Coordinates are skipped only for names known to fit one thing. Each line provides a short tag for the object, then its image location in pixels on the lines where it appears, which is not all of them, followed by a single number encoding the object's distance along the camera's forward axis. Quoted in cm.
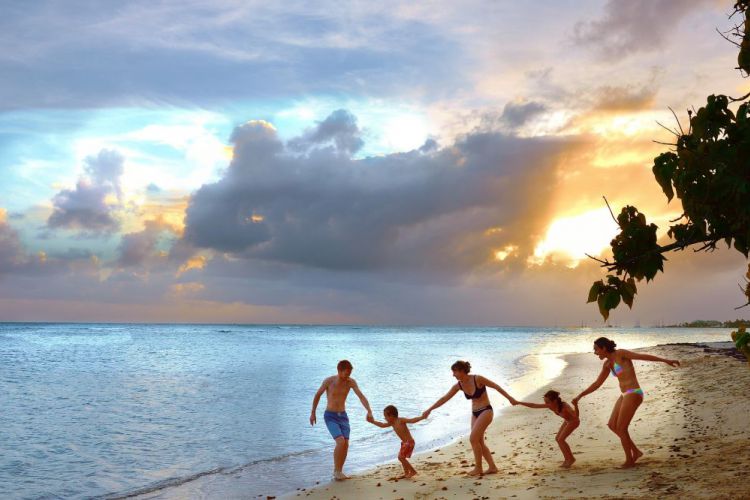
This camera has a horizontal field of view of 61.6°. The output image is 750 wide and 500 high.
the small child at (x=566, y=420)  988
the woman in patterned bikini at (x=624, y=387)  944
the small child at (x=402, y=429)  1035
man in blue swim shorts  1115
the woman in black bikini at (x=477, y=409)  1017
